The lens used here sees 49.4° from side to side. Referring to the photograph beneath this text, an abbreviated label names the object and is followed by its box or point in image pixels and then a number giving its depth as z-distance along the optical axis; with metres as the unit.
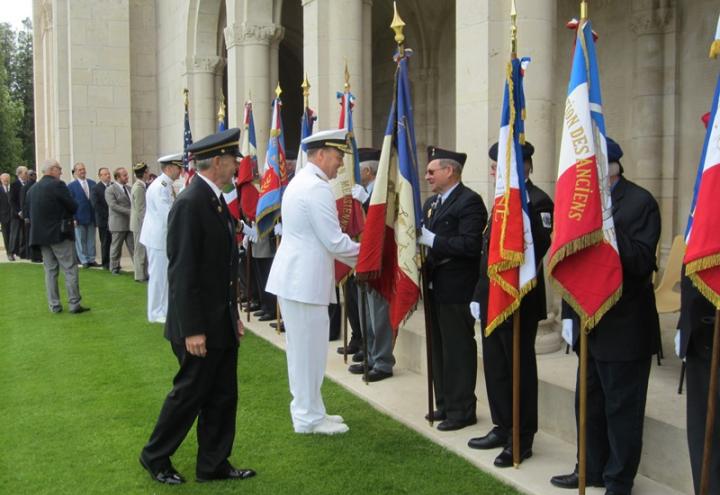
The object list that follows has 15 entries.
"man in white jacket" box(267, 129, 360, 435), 5.29
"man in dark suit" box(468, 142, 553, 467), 4.87
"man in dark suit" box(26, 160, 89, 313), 10.01
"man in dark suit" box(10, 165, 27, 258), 17.66
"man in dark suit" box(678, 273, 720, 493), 3.63
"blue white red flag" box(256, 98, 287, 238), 8.63
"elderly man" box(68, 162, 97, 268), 15.48
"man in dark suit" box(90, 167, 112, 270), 15.55
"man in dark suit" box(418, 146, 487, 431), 5.34
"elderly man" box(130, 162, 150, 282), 13.55
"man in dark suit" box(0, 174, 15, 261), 18.27
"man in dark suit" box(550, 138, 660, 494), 4.06
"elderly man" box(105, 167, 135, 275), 14.66
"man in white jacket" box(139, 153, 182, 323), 9.53
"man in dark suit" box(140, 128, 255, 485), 4.38
